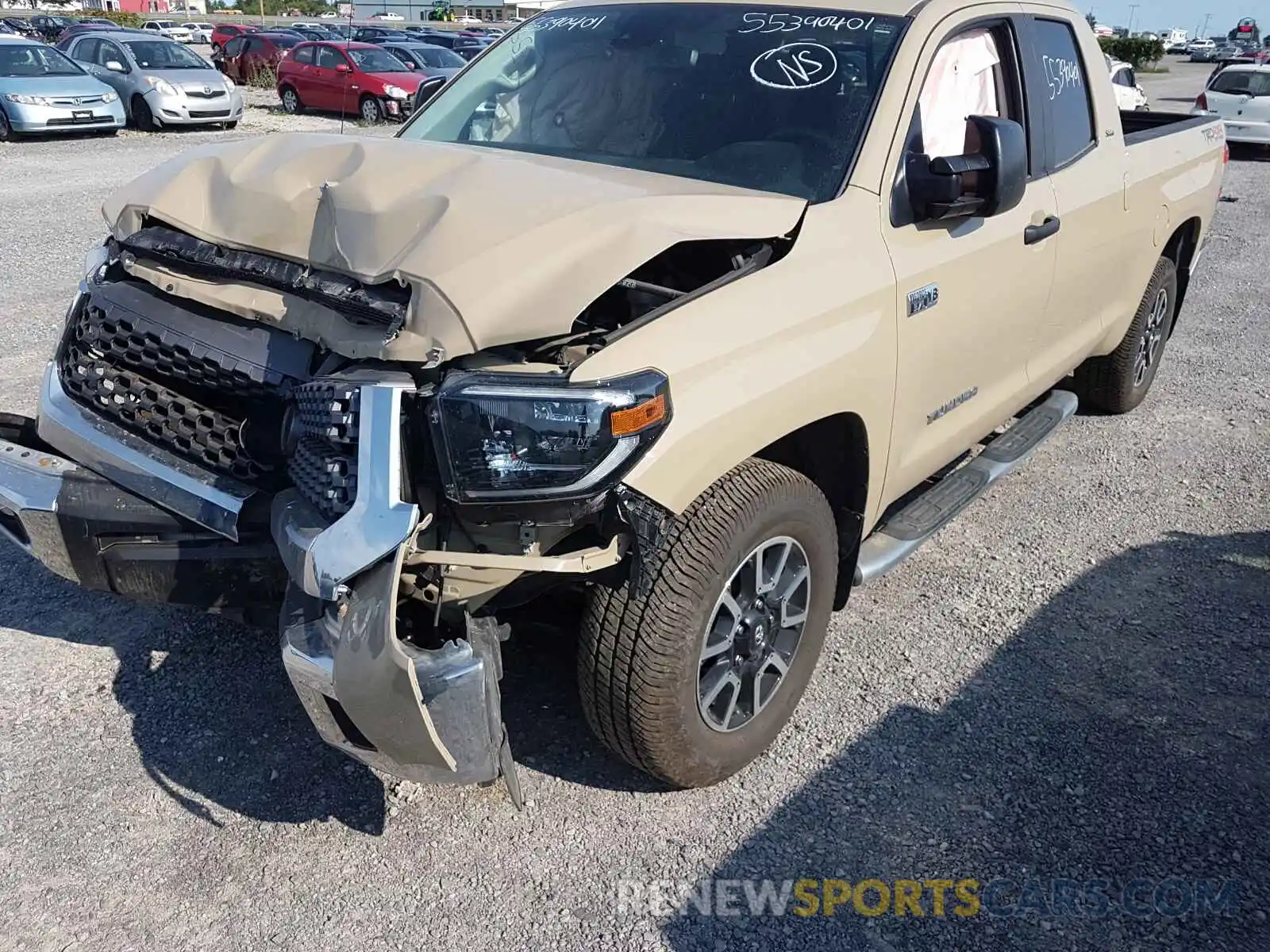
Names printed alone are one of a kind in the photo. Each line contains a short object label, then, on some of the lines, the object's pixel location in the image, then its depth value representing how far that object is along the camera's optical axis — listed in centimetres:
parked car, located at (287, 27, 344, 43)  3178
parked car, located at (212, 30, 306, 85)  2830
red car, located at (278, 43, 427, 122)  2044
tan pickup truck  225
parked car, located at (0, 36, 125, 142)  1584
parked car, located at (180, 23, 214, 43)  4944
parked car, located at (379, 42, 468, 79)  2241
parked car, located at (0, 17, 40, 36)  3678
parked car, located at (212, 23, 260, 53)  3527
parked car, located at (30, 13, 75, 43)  3874
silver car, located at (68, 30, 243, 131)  1803
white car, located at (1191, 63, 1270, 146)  1791
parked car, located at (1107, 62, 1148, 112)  1834
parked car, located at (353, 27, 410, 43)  2966
